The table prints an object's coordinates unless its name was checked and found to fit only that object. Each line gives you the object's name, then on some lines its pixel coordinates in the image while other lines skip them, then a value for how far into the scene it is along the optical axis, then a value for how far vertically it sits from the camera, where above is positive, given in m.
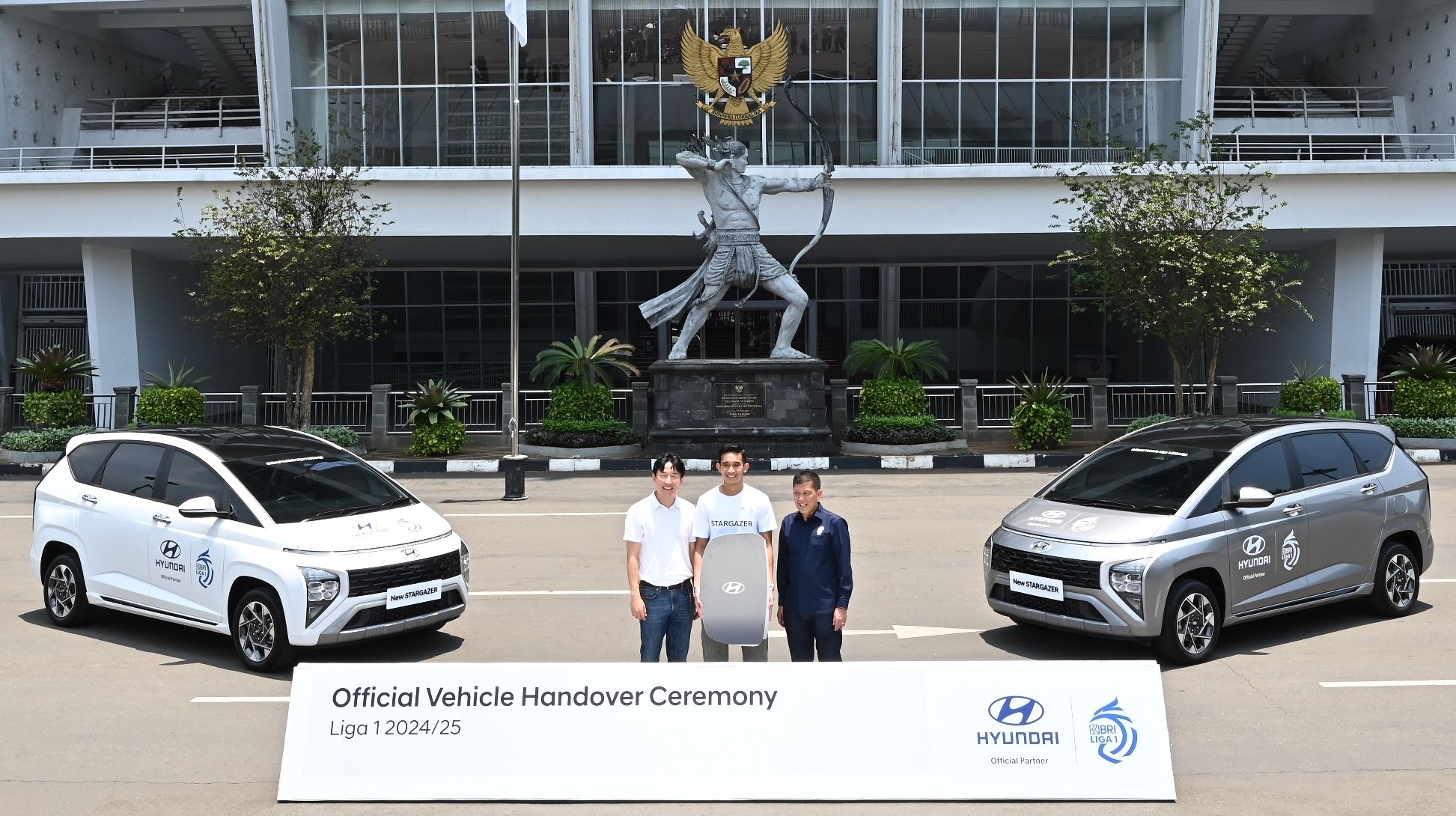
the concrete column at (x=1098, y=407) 25.72 -1.88
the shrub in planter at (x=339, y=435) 23.69 -2.20
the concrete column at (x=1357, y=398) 25.42 -1.69
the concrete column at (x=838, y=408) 25.97 -1.89
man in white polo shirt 7.14 -1.41
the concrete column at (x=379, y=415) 25.47 -1.96
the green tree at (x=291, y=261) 22.84 +1.07
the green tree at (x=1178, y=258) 22.14 +1.04
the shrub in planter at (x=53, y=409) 24.72 -1.74
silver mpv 8.79 -1.62
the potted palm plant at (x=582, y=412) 23.91 -1.83
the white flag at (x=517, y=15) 20.66 +5.02
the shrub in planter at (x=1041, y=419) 23.45 -1.94
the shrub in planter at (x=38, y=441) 23.58 -2.26
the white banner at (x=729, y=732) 6.27 -2.09
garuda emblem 29.81 +5.87
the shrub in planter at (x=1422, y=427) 22.86 -2.09
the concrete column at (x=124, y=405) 26.14 -1.77
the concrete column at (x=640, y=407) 25.97 -1.86
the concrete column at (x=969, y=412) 25.52 -1.96
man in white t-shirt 7.08 -1.10
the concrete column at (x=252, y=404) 26.28 -1.77
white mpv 8.76 -1.64
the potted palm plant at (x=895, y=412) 23.53 -1.85
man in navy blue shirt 7.12 -1.43
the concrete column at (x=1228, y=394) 25.62 -1.61
